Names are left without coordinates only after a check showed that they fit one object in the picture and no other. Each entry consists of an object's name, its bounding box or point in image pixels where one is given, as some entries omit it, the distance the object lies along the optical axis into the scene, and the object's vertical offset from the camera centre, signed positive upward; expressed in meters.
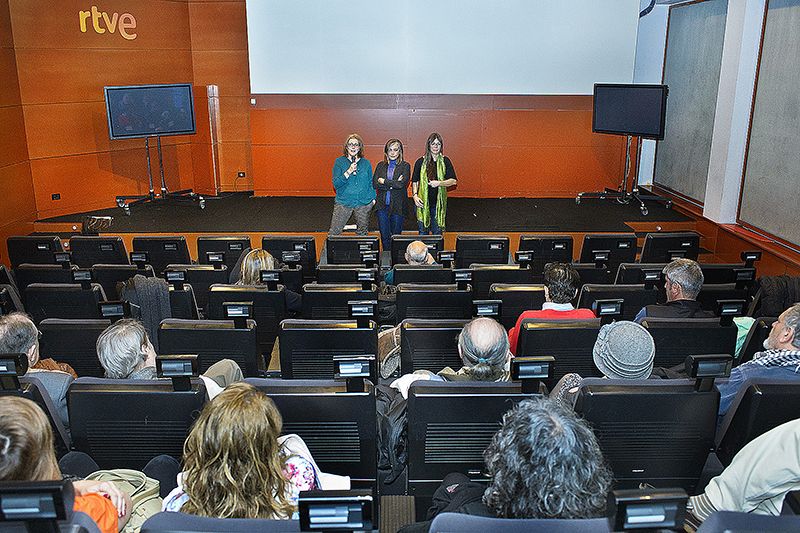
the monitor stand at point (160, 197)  9.13 -1.13
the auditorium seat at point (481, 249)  6.15 -1.18
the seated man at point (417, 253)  5.25 -1.04
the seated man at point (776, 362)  2.74 -0.97
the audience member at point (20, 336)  3.01 -0.96
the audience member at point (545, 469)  1.63 -0.83
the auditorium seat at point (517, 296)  4.29 -1.11
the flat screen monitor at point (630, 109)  8.55 +0.07
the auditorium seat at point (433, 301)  4.12 -1.11
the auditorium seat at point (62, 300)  4.27 -1.15
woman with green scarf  7.28 -0.72
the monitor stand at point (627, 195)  9.07 -1.06
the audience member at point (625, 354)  2.72 -0.93
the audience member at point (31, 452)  1.61 -0.79
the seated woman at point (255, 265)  4.50 -0.97
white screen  9.45 +0.93
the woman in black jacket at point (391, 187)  7.16 -0.76
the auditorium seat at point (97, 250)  5.96 -1.17
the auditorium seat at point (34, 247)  6.04 -1.16
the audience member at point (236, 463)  1.74 -0.87
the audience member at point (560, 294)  3.90 -1.06
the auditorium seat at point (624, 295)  4.35 -1.12
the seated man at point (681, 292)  3.96 -1.02
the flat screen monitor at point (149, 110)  8.77 +0.03
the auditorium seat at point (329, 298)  4.17 -1.10
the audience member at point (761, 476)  1.93 -1.02
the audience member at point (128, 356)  2.81 -0.97
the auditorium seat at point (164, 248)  6.11 -1.17
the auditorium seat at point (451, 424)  2.44 -1.09
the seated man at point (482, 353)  2.78 -0.95
